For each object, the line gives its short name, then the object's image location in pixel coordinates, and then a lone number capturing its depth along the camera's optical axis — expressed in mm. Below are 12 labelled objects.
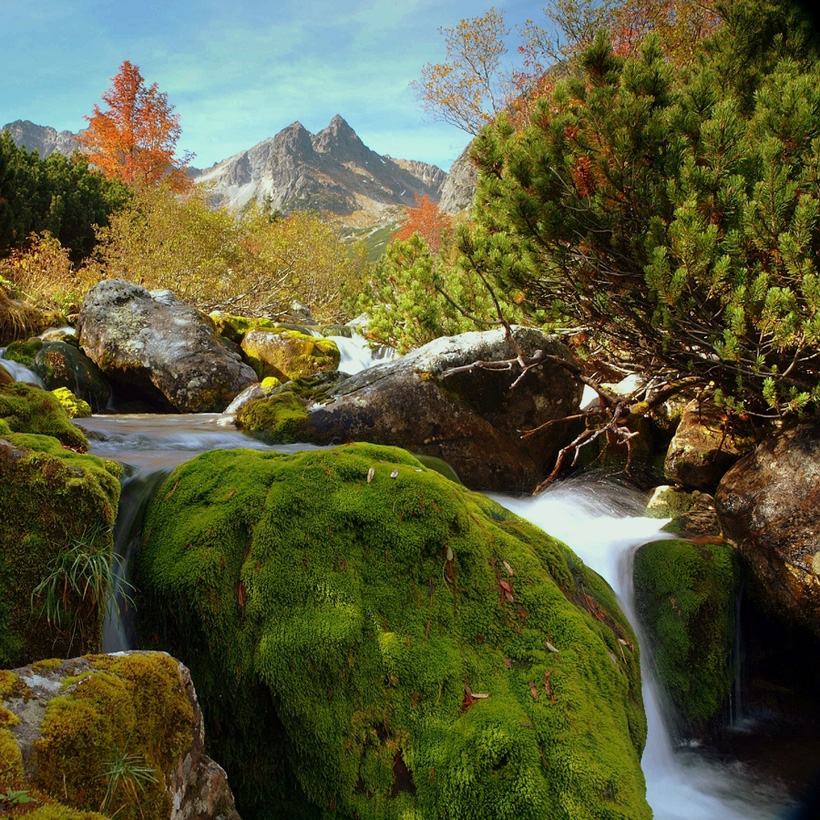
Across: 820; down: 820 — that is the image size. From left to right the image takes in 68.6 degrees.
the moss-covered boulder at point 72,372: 10508
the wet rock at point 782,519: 4758
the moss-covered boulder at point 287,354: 13344
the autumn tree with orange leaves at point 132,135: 34875
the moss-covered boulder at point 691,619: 4660
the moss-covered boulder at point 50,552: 2619
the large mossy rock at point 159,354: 11273
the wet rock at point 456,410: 7051
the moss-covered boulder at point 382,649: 2531
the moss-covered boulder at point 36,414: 4301
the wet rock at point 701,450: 6336
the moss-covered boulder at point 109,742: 1786
